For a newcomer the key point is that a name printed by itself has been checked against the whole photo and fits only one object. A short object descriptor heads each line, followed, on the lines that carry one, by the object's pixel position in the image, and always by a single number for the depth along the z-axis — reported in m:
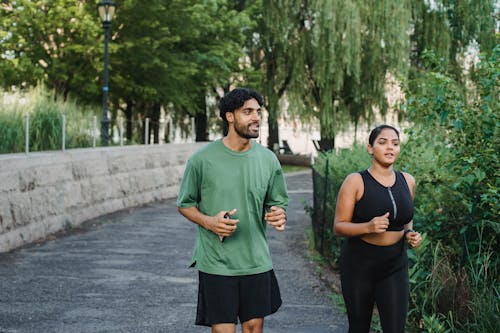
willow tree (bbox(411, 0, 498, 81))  27.19
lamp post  17.66
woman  4.64
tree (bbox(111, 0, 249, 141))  21.97
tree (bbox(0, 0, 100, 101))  20.47
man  4.38
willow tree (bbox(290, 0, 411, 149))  25.73
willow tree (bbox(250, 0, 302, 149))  28.47
